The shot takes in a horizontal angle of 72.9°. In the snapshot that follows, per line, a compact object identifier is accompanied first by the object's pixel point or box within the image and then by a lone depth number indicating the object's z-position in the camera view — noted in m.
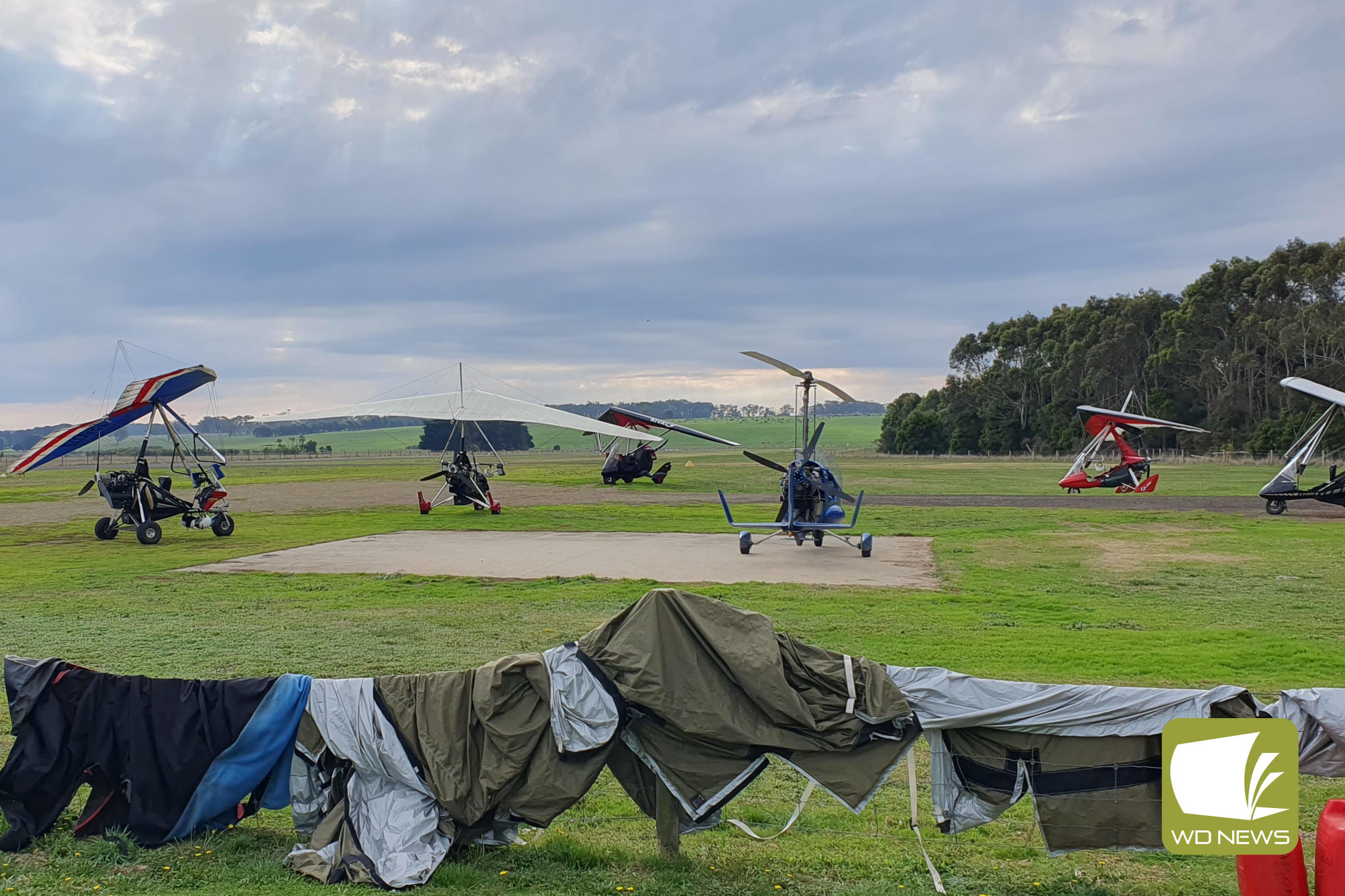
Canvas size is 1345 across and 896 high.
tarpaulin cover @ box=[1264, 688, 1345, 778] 4.27
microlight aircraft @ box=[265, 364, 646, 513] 28.59
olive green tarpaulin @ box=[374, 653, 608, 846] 4.79
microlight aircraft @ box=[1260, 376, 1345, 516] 25.47
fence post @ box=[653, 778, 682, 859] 4.87
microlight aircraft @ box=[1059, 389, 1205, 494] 36.56
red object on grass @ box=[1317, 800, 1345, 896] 3.67
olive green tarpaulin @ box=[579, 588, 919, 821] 4.63
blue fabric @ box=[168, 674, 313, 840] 5.04
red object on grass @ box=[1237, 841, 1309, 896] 3.90
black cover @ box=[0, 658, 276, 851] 4.98
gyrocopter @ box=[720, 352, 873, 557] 18.72
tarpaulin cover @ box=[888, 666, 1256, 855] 4.49
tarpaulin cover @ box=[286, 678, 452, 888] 4.70
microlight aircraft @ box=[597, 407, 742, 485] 45.09
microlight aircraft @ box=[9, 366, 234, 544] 21.44
